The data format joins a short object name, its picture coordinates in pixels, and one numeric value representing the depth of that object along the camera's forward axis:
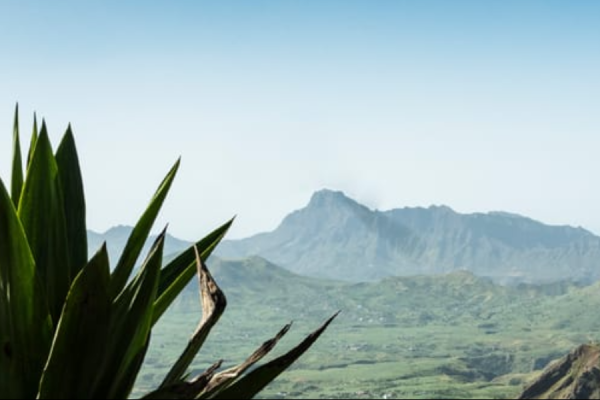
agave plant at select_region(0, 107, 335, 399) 4.34
